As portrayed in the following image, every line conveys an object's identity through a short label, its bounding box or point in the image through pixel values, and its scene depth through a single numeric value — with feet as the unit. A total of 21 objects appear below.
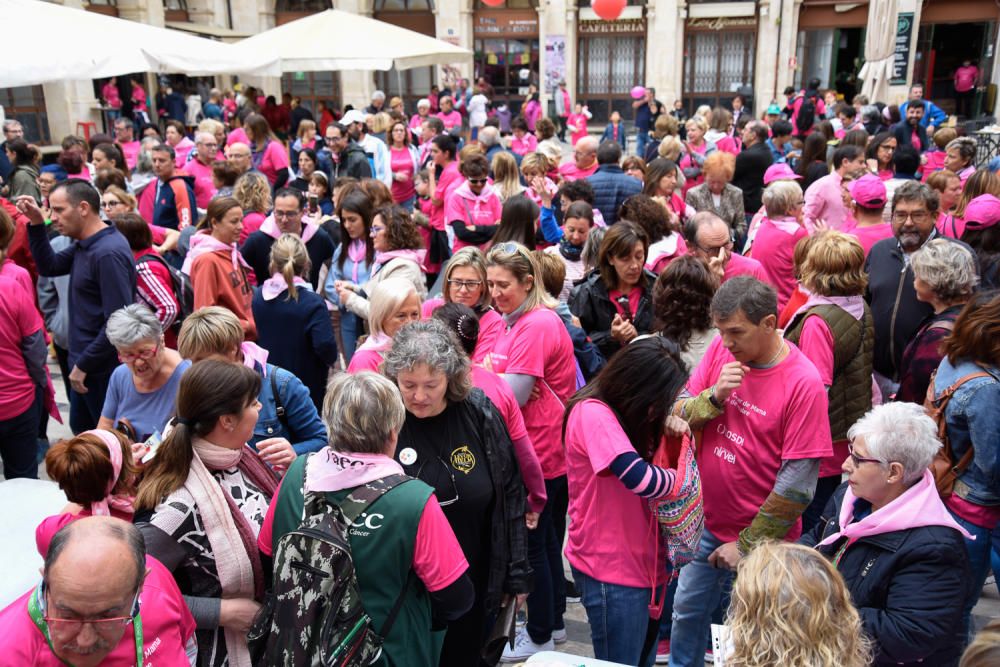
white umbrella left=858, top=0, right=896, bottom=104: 40.60
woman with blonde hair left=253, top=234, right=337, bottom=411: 15.21
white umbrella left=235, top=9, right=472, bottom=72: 36.65
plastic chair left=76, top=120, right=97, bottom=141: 54.98
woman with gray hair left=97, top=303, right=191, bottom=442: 11.13
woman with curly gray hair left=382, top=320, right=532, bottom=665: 9.14
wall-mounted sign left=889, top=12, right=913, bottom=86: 68.74
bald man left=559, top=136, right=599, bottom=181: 26.63
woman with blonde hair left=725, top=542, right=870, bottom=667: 5.86
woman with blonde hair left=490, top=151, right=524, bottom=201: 24.16
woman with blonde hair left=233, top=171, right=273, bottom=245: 20.63
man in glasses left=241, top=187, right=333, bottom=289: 18.75
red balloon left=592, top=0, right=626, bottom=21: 51.19
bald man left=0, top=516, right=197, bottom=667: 6.07
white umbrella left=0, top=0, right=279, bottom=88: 20.84
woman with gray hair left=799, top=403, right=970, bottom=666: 7.48
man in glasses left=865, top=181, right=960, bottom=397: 13.76
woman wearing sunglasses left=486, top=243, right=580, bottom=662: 11.76
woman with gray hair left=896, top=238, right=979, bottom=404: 11.73
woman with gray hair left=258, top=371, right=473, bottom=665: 7.24
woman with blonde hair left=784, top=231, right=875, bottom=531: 11.93
